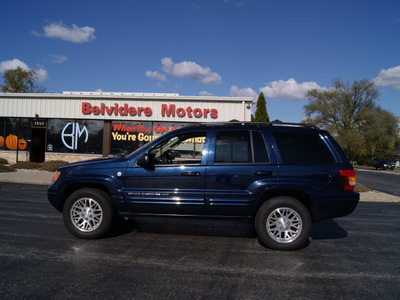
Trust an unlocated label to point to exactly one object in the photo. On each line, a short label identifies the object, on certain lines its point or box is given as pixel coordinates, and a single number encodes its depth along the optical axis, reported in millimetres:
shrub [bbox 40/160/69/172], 18023
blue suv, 4691
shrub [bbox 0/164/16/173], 16812
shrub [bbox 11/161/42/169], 18484
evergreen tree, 34119
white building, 19219
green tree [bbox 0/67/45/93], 44312
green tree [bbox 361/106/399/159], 47375
